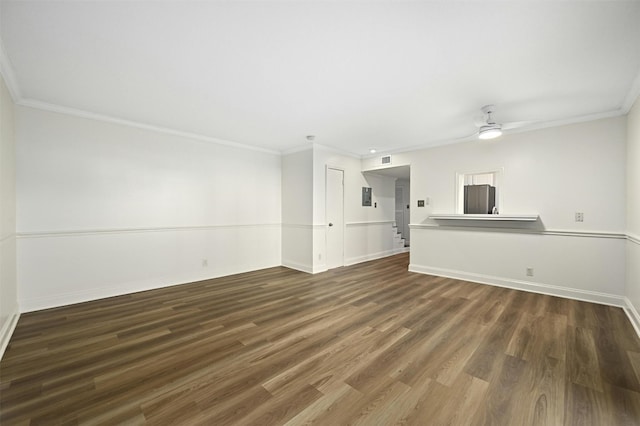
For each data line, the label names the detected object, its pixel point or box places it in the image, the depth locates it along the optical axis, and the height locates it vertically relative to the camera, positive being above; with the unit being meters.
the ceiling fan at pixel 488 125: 3.27 +1.14
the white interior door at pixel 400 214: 9.12 -0.12
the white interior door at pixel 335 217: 5.46 -0.13
